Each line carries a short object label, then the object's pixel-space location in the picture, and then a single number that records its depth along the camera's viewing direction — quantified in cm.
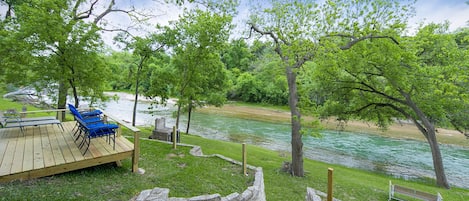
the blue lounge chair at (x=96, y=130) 509
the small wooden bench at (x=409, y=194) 716
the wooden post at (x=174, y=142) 808
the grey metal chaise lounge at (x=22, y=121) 658
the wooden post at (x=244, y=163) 639
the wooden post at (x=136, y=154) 516
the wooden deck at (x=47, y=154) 427
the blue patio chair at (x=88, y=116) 579
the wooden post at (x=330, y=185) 400
